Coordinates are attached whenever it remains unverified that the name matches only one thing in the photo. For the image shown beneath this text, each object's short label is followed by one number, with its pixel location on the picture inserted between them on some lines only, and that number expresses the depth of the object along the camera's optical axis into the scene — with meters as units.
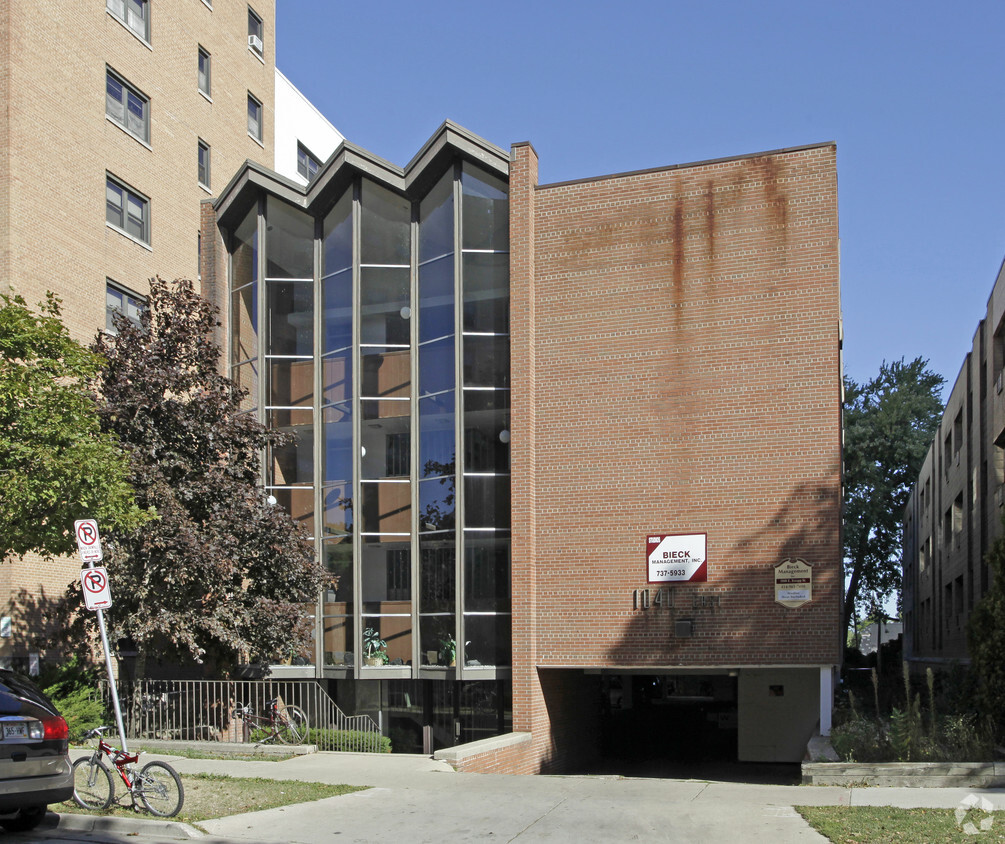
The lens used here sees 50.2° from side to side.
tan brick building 24.28
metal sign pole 12.69
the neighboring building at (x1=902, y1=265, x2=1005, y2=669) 25.36
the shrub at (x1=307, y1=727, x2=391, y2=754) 19.59
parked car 10.00
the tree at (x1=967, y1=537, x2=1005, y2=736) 16.48
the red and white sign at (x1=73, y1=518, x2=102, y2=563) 12.74
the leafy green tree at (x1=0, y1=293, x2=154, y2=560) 15.53
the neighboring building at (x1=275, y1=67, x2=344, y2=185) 39.69
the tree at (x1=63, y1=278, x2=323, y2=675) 18.41
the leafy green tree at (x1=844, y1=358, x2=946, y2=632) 49.44
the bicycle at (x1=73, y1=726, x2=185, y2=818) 11.45
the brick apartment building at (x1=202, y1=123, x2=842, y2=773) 19.83
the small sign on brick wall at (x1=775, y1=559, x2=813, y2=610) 19.28
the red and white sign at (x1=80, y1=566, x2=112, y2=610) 12.69
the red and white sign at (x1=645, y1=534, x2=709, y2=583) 20.00
